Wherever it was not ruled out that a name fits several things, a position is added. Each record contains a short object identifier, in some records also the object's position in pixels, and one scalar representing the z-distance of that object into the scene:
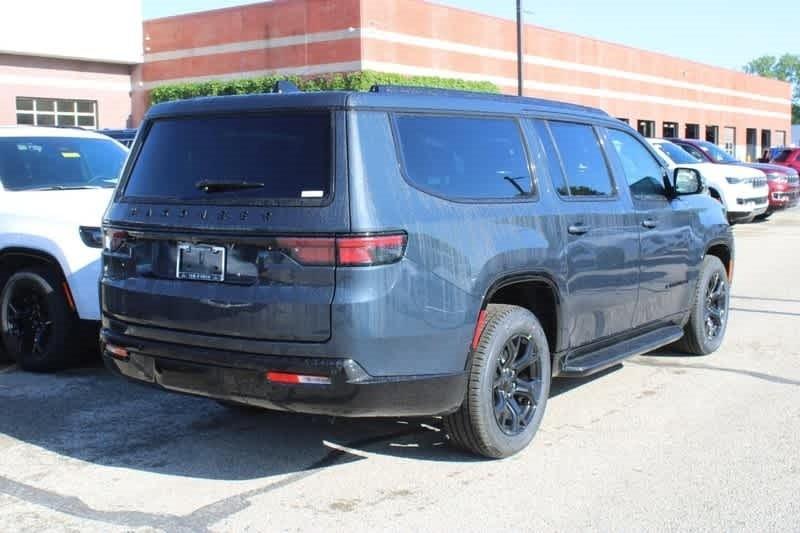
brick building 31.95
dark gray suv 4.40
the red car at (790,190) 21.00
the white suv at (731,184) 18.66
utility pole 27.99
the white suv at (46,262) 6.95
